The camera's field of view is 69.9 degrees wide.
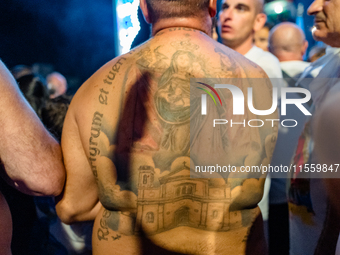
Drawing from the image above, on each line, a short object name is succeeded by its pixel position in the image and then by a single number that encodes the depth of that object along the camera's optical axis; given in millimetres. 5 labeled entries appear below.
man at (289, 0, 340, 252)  1395
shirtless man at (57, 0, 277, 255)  1158
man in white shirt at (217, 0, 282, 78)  2152
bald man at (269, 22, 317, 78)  2502
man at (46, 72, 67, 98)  3720
